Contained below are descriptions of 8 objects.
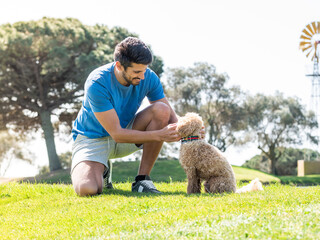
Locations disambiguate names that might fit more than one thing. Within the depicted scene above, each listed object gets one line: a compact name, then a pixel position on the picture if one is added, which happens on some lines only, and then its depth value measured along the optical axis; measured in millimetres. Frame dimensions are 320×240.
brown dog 5000
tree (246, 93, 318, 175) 32750
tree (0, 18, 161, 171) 20156
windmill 30406
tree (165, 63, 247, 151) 30906
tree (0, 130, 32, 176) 30309
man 5293
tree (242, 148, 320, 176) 37281
